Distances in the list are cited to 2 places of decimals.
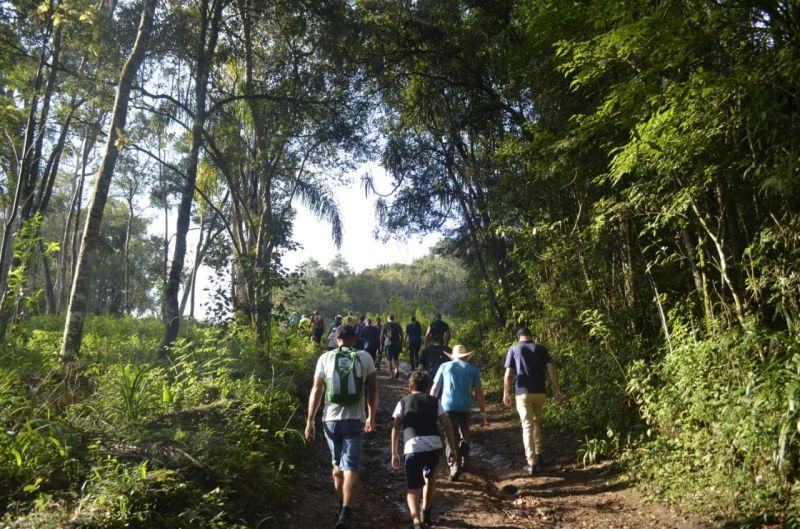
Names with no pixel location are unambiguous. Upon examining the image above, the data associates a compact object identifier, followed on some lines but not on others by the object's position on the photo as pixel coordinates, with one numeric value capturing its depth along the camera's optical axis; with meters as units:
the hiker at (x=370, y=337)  13.13
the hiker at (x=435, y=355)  9.65
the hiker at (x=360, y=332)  13.26
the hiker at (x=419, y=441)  4.88
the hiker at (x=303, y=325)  12.02
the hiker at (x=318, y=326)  16.64
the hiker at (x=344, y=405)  4.70
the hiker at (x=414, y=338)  14.96
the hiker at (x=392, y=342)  14.86
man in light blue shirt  6.80
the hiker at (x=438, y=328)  12.48
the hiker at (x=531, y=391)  6.82
